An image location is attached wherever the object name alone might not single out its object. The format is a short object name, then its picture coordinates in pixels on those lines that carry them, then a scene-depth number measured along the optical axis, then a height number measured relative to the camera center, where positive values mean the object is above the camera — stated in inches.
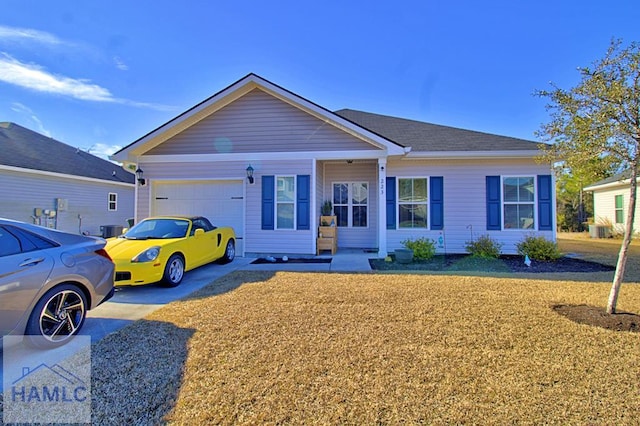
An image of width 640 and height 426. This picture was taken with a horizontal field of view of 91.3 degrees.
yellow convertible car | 217.6 -20.7
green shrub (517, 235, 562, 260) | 339.9 -28.9
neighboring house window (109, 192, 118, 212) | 672.4 +45.0
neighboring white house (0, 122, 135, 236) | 485.4 +66.5
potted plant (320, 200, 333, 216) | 410.3 +16.5
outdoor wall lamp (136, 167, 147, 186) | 378.9 +55.3
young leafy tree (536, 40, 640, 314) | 157.2 +56.6
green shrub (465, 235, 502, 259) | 352.8 -28.8
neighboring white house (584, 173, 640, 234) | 647.1 +42.9
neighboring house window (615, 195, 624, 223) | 656.8 +31.1
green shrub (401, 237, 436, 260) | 351.3 -28.9
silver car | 118.7 -25.1
